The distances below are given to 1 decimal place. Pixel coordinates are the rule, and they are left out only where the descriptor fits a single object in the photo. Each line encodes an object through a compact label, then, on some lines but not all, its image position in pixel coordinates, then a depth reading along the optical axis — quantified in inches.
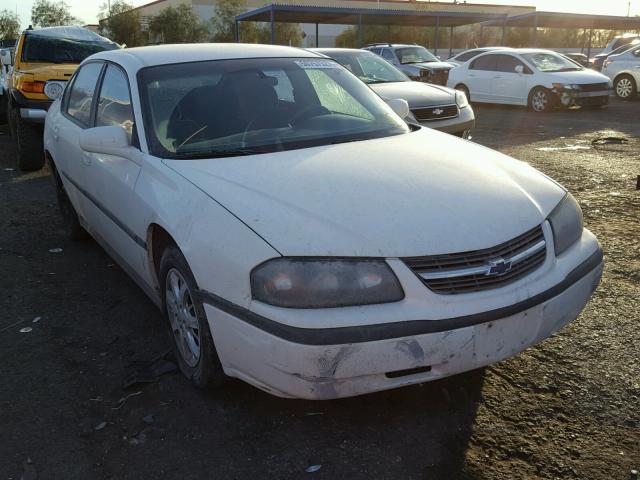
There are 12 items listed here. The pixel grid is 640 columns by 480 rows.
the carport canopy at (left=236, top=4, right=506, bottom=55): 1089.8
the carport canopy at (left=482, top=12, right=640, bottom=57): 1288.1
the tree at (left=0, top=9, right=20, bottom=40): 2456.4
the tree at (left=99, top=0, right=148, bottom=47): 2057.1
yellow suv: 331.9
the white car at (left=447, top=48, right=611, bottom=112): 577.0
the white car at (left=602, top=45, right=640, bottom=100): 676.7
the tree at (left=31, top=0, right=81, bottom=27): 2274.9
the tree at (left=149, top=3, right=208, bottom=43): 1993.8
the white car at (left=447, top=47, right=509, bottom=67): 783.7
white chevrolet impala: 94.3
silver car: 343.0
